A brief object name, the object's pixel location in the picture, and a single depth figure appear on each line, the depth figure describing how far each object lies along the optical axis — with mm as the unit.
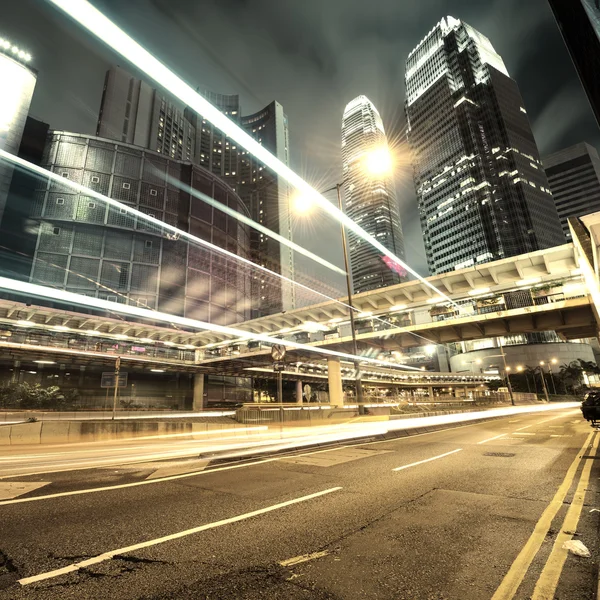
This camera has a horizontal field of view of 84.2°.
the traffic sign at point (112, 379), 18781
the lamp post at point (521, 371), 117119
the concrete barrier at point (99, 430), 15125
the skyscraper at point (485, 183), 161125
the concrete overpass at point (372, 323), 25578
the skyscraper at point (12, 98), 66625
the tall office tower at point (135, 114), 102375
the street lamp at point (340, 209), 20636
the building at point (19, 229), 65062
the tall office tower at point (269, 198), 175375
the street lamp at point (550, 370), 117606
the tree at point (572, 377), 116625
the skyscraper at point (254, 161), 132750
